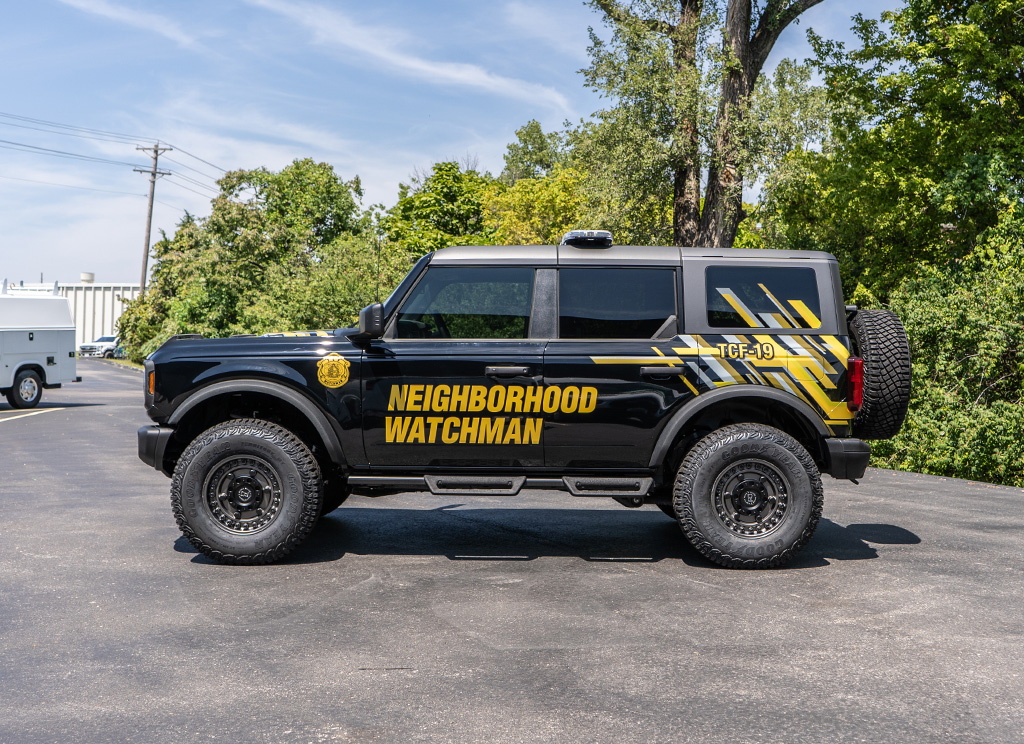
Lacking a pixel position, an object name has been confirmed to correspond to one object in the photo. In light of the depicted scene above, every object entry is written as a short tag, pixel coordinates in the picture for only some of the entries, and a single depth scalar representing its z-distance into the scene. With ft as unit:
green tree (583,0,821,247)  63.57
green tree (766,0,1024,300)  53.42
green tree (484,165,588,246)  127.24
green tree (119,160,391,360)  81.71
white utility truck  64.13
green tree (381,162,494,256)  163.32
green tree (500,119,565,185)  248.73
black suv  19.95
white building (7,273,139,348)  288.92
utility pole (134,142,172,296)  196.95
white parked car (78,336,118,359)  238.27
